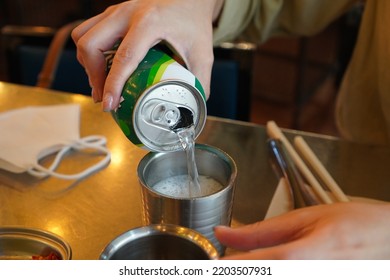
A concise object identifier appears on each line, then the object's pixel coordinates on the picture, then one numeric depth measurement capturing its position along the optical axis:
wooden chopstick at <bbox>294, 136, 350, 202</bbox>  0.68
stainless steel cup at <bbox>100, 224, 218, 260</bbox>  0.45
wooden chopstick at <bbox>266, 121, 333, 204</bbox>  0.68
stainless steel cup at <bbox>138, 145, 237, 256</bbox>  0.52
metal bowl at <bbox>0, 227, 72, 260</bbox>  0.64
